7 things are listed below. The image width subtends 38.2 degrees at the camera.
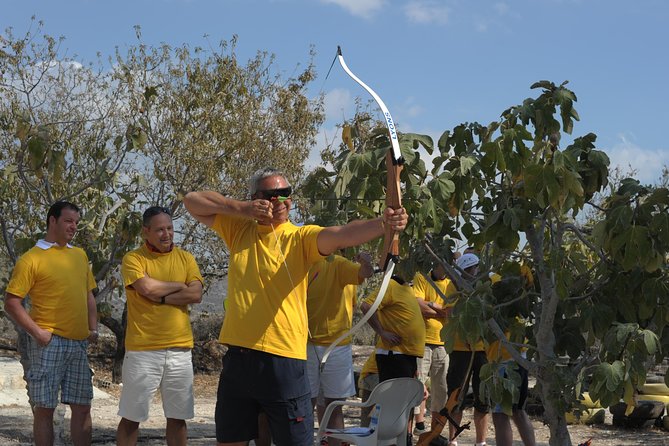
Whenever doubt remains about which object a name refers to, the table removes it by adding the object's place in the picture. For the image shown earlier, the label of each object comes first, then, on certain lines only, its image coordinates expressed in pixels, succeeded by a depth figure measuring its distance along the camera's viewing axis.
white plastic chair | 5.62
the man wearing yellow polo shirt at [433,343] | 8.38
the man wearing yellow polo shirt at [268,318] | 4.21
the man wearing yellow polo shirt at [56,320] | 6.11
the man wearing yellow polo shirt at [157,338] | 6.09
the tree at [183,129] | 11.32
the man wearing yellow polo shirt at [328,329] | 6.77
